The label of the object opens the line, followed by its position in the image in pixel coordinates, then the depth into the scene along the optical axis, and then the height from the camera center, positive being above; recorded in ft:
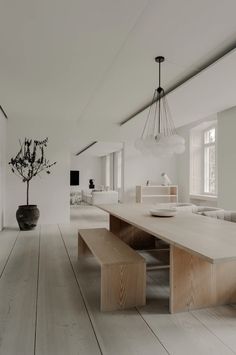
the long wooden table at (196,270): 6.47 -2.32
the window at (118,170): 41.71 +1.87
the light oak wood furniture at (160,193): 25.81 -1.06
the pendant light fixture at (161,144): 10.18 +1.48
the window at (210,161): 24.29 +1.98
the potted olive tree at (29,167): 17.34 +1.09
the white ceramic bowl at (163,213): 9.71 -1.11
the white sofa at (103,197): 33.27 -1.86
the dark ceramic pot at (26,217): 17.20 -2.24
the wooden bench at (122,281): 6.98 -2.60
